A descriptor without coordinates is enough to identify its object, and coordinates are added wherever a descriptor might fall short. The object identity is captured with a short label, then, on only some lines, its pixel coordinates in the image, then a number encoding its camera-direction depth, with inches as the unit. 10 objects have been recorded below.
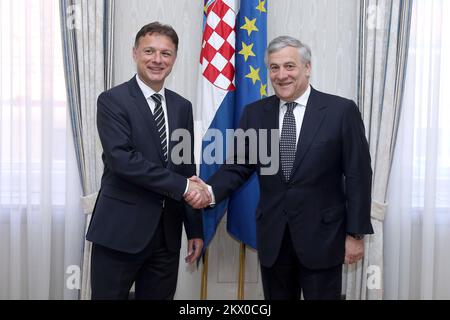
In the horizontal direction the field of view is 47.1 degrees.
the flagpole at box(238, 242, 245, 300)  132.1
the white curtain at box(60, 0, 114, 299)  130.3
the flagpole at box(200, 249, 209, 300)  132.3
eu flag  128.3
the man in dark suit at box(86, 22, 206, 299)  87.0
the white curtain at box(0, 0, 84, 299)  132.0
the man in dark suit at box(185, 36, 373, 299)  86.7
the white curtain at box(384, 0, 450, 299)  135.6
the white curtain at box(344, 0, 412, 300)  132.3
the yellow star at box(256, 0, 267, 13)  129.2
